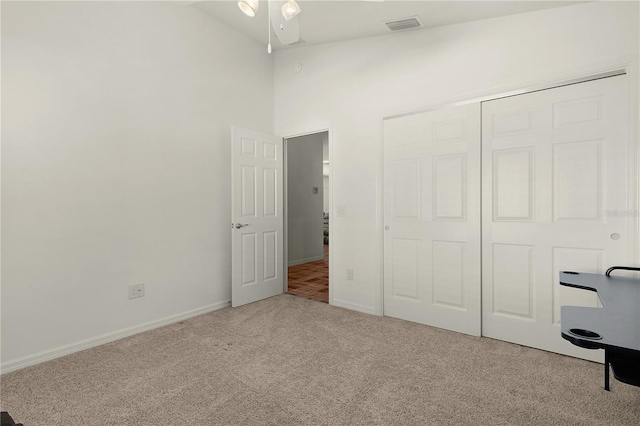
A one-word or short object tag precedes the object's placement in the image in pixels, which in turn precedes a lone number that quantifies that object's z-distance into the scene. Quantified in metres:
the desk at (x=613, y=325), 0.95
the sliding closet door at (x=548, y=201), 2.28
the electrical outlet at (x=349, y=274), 3.63
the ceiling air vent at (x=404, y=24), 2.95
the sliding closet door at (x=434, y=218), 2.88
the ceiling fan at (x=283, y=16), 1.70
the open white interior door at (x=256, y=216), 3.63
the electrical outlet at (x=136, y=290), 2.92
